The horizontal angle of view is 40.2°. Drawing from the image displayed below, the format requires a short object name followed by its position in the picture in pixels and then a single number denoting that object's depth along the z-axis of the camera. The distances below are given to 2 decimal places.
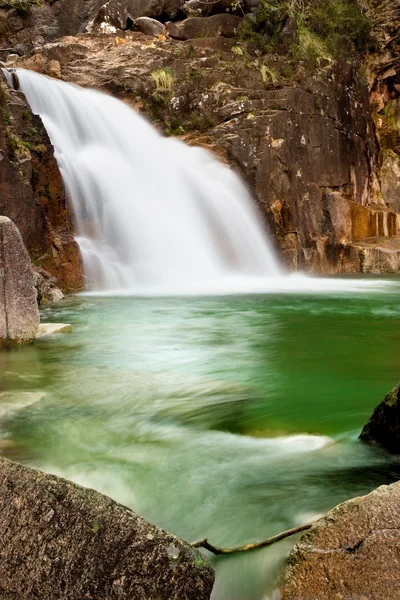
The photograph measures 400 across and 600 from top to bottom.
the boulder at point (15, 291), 6.02
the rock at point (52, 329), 7.01
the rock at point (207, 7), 21.58
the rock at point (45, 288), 10.61
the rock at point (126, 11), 21.38
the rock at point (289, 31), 20.86
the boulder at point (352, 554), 1.83
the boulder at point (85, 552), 1.83
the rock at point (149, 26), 20.61
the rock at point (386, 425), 3.01
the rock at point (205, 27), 20.69
